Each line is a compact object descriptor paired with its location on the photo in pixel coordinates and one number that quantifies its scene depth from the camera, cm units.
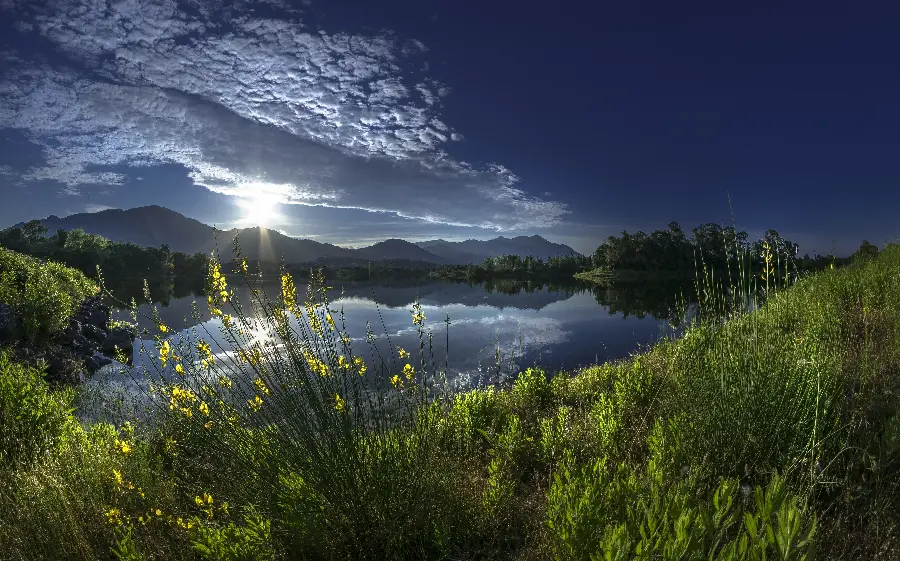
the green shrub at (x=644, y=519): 127
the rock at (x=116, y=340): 1574
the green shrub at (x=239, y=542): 213
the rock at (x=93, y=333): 1589
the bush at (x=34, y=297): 1238
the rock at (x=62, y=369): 1057
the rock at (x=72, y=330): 1393
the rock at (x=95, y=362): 1277
